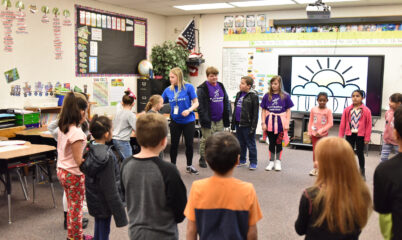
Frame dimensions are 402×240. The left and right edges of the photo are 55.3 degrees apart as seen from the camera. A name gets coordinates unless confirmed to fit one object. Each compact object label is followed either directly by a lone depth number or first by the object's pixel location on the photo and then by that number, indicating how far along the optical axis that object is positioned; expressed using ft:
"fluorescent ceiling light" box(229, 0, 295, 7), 22.79
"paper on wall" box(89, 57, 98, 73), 23.04
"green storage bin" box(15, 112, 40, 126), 17.05
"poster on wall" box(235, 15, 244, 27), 26.66
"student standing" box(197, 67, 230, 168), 17.43
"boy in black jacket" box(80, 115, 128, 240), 8.27
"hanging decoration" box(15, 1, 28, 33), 18.05
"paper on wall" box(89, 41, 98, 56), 22.98
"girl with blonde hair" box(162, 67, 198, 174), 15.81
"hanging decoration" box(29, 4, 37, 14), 18.69
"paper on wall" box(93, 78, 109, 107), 23.52
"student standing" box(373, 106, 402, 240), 5.36
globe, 26.45
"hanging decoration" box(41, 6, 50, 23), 19.50
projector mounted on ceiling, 18.45
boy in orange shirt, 5.16
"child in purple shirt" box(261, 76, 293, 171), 17.17
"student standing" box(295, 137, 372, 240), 5.04
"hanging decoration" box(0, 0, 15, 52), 17.53
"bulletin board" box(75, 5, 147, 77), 22.21
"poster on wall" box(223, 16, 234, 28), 27.04
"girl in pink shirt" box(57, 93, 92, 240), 8.91
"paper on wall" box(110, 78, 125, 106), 24.81
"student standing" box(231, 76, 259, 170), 17.74
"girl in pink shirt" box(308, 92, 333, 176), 16.60
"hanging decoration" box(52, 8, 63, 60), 20.28
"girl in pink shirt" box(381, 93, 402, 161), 14.58
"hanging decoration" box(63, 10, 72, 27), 20.64
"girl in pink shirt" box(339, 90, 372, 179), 15.62
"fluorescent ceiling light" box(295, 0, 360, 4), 22.42
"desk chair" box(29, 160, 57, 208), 12.84
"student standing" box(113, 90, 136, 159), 13.38
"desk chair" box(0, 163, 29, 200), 12.45
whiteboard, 22.61
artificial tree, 26.48
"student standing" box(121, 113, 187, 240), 5.90
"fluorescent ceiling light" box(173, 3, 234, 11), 24.04
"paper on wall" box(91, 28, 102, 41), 23.06
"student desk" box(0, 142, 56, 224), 11.22
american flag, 27.94
